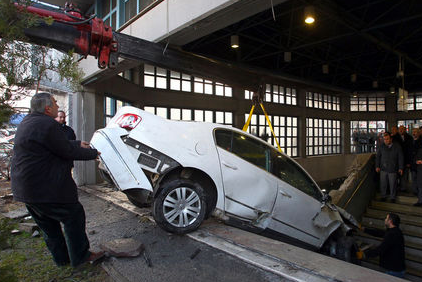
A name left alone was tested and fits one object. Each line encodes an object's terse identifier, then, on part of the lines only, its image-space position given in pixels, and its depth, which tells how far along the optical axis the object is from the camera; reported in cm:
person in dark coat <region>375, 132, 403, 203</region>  762
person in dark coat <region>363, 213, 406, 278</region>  500
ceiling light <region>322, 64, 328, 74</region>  1466
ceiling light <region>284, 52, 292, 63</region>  1215
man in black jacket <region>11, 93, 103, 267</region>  267
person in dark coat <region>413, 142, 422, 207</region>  711
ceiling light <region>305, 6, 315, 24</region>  822
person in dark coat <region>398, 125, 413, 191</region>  806
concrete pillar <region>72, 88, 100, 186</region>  884
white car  377
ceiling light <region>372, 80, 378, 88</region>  1933
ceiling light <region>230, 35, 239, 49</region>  1011
